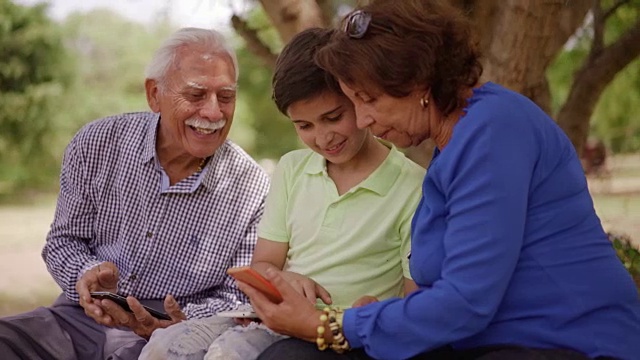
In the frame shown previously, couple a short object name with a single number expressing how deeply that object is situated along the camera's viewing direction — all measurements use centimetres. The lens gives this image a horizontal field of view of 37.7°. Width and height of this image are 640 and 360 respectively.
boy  272
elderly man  333
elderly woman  214
